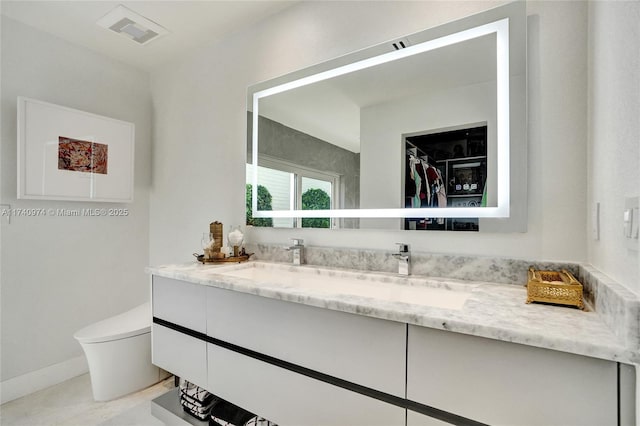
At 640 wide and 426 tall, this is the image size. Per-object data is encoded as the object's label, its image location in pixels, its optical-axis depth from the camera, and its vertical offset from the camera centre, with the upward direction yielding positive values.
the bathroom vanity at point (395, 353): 0.73 -0.40
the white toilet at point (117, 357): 1.89 -0.86
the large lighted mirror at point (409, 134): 1.29 +0.37
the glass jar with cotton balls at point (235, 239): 1.96 -0.16
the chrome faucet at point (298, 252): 1.80 -0.22
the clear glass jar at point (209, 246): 1.87 -0.20
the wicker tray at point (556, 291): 0.93 -0.23
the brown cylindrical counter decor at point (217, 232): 1.97 -0.12
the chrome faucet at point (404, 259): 1.45 -0.20
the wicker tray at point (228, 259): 1.85 -0.27
